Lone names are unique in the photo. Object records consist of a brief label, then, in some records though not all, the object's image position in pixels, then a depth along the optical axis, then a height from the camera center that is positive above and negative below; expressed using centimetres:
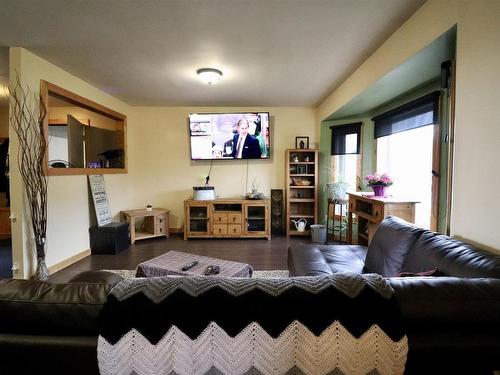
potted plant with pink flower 286 -7
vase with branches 254 +25
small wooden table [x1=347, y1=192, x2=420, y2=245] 255 -38
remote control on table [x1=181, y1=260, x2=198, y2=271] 205 -76
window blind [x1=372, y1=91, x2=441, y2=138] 255 +74
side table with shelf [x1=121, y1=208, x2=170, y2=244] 411 -81
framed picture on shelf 461 +65
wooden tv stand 432 -78
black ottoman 360 -93
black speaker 468 -69
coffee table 199 -78
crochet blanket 73 -48
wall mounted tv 441 +77
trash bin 408 -94
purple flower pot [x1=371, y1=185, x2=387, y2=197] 289 -15
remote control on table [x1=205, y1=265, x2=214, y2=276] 192 -75
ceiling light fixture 295 +125
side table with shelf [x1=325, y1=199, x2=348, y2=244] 398 -83
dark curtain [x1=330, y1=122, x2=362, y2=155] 405 +72
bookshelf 446 -21
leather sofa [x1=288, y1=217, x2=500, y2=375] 74 -45
